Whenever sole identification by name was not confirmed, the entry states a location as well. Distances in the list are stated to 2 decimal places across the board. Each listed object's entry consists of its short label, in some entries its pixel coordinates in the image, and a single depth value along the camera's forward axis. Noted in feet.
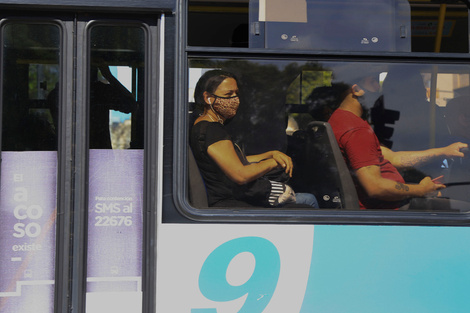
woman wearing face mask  20.10
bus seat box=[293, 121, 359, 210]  20.34
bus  19.48
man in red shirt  20.63
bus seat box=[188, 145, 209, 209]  19.86
